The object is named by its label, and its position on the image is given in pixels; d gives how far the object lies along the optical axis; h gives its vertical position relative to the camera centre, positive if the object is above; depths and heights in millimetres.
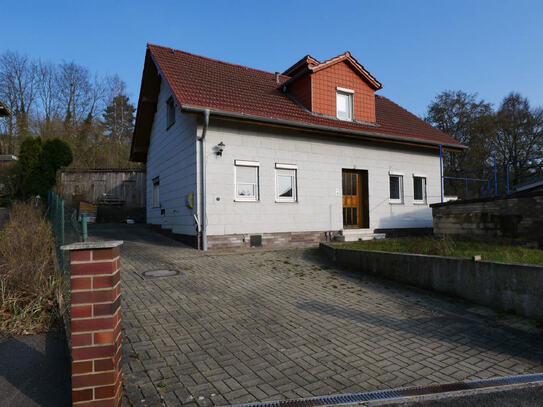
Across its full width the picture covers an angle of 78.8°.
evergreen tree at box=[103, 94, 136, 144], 29750 +8903
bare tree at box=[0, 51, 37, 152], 23188 +8557
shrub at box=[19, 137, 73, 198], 18484 +3049
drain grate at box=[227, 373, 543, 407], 2553 -1489
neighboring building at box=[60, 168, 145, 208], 22062 +2025
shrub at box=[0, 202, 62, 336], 4043 -949
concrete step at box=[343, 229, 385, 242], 11648 -830
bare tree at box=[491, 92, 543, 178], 24172 +5592
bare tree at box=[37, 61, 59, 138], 24578 +8549
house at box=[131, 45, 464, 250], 9797 +2057
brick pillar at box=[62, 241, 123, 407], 2238 -753
